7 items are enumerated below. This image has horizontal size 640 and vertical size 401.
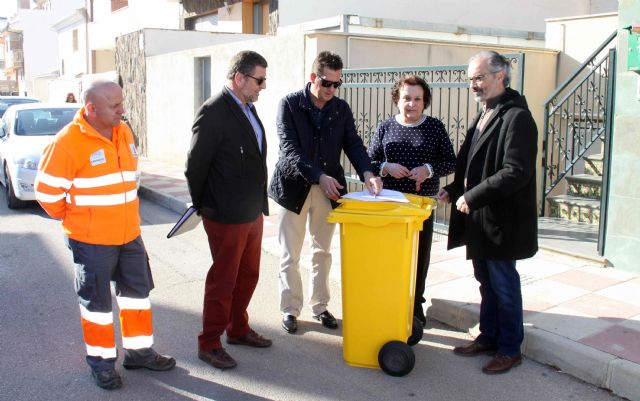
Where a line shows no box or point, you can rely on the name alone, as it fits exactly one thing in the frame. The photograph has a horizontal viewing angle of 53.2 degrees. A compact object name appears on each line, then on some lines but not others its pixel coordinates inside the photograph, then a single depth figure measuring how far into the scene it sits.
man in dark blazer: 3.67
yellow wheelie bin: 3.66
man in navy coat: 4.16
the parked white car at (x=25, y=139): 8.74
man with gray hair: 3.54
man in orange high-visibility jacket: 3.40
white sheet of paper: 3.75
